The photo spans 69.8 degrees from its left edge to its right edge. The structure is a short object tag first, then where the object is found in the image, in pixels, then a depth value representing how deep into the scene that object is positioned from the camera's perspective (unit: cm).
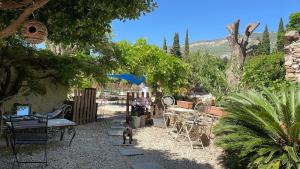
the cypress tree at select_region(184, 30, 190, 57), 4148
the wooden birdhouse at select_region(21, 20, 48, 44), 275
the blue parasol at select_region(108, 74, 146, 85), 1027
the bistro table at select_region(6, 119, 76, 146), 432
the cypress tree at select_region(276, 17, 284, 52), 3061
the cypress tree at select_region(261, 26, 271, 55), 3596
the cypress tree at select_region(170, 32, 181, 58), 4206
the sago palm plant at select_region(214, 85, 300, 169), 317
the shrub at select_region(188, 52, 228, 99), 627
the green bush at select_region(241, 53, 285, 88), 596
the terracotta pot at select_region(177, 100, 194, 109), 710
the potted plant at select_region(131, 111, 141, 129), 697
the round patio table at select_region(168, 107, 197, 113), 599
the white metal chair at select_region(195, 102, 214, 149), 544
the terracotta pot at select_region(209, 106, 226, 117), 555
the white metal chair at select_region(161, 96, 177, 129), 698
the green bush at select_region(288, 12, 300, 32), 2042
